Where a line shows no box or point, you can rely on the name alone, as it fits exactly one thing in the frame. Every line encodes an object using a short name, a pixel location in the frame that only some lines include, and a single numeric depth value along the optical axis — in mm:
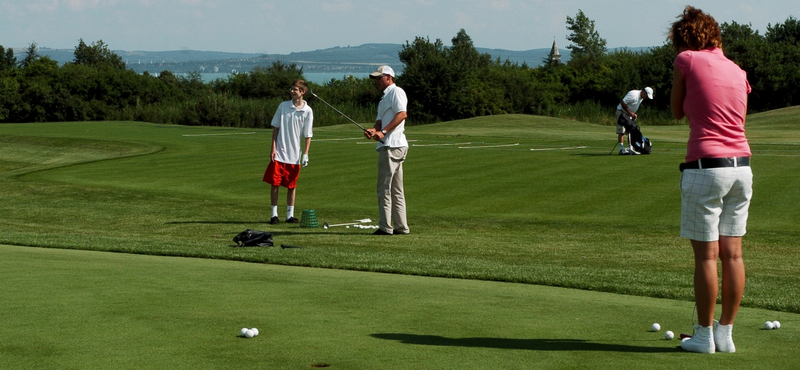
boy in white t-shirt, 14219
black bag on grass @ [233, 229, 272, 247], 11094
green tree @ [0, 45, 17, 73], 120500
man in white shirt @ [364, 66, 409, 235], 12359
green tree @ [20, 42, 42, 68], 133925
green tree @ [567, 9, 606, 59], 172375
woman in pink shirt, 5242
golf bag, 24391
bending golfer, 24812
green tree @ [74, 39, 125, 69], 122562
